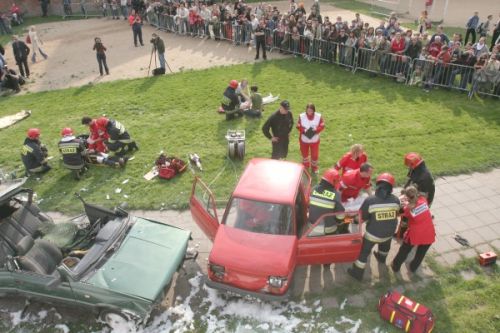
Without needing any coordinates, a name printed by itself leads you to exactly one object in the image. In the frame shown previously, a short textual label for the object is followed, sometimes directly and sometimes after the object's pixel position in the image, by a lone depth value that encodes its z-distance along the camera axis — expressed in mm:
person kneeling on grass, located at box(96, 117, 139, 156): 10582
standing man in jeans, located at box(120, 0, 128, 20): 25656
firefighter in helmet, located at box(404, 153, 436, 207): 7234
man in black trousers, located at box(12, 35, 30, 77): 16969
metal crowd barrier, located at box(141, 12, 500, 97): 13257
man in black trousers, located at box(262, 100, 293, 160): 9352
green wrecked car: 5980
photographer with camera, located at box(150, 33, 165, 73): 16156
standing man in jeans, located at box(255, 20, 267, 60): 16797
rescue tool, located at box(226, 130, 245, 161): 10312
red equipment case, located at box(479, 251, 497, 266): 7082
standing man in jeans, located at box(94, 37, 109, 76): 16153
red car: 6156
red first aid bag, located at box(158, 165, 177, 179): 10000
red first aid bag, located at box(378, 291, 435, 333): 5875
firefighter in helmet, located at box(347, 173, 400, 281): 6391
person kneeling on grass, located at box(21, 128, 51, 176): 10109
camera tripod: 16705
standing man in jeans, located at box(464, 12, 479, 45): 17828
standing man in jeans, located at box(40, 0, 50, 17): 28172
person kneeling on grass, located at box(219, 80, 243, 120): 12336
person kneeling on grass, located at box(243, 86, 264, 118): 12445
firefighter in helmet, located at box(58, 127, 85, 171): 9953
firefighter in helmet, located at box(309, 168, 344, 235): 6652
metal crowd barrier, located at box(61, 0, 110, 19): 27953
